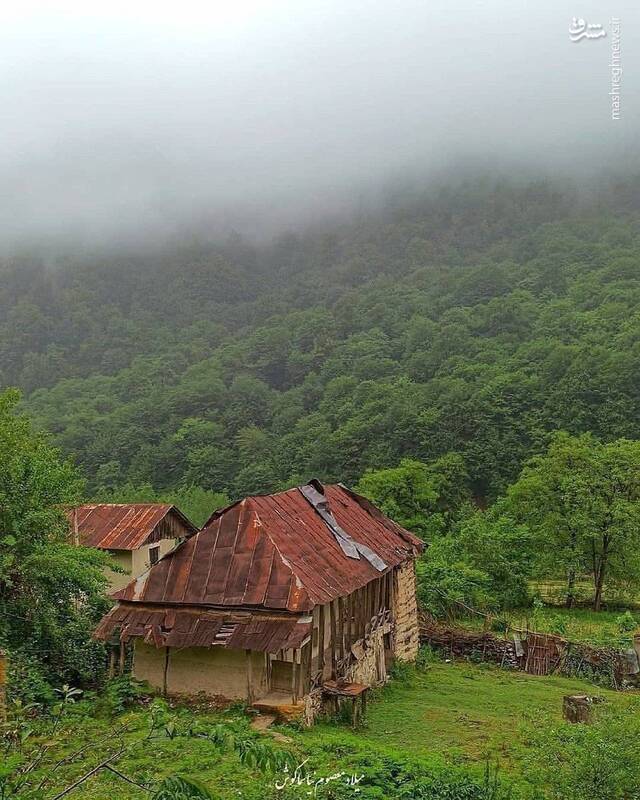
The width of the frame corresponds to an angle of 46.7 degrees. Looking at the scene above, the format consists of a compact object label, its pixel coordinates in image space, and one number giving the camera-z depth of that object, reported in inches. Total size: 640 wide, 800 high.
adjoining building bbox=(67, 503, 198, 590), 1084.5
